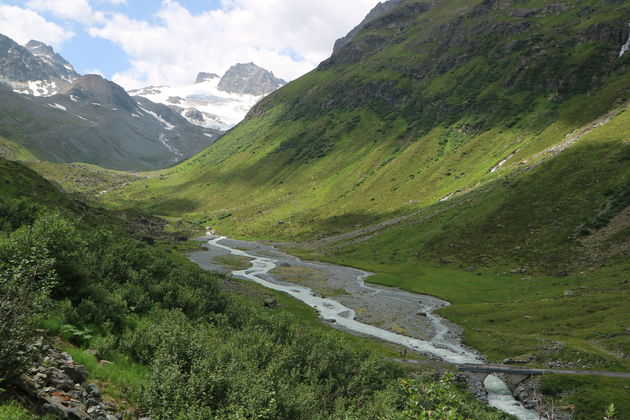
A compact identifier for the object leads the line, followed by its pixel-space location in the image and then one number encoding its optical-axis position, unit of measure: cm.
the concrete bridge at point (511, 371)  4822
